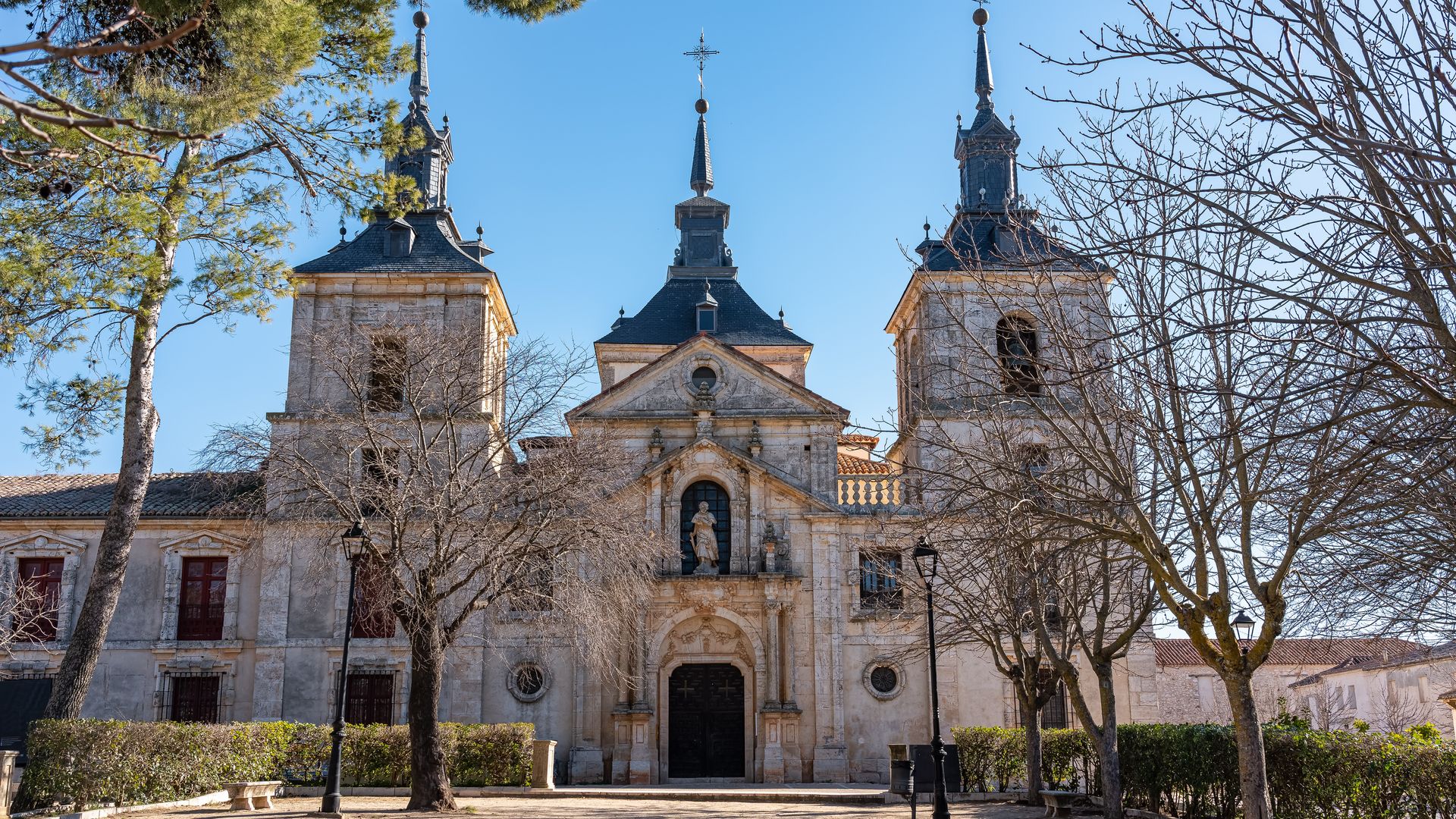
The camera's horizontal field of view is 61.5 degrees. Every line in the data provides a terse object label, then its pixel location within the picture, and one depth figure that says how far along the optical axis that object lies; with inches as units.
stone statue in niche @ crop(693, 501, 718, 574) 1064.2
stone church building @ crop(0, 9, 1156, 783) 1023.6
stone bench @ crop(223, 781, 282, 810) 639.8
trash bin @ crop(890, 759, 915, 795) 689.6
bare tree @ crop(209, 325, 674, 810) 684.1
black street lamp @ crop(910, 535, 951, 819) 611.5
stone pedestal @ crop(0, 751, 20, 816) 579.3
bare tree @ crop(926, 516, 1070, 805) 636.7
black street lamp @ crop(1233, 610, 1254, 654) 625.3
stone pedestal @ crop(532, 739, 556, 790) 894.4
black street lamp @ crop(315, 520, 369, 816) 631.2
